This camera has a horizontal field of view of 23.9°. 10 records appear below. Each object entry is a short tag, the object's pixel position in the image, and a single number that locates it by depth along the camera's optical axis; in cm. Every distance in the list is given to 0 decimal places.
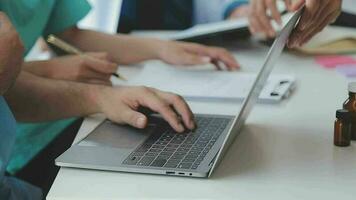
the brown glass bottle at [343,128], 172
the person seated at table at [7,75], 164
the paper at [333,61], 238
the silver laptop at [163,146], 160
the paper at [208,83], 207
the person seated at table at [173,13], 314
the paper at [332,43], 251
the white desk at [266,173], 152
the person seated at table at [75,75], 186
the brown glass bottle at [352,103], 174
